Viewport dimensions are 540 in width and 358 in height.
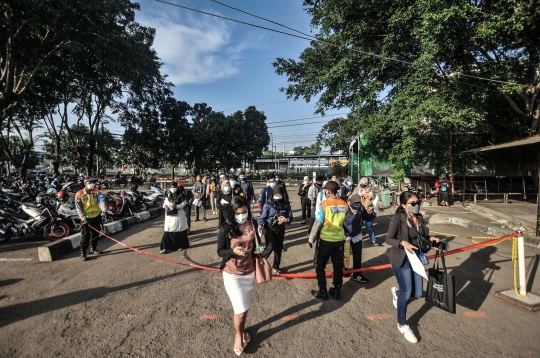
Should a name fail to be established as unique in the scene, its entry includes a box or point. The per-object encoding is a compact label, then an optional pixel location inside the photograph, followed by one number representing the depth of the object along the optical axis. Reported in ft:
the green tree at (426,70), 29.91
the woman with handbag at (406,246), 9.14
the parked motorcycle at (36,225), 21.57
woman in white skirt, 8.01
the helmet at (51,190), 41.16
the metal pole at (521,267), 11.39
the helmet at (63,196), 28.89
